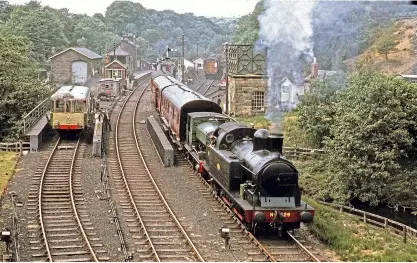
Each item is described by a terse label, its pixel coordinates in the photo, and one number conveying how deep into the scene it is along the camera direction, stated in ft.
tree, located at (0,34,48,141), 98.57
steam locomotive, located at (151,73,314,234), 50.52
